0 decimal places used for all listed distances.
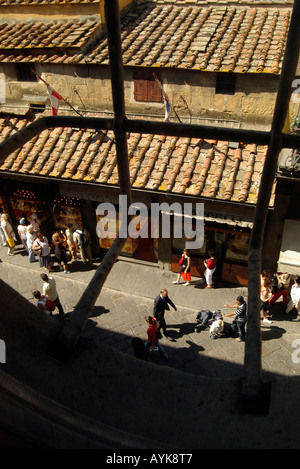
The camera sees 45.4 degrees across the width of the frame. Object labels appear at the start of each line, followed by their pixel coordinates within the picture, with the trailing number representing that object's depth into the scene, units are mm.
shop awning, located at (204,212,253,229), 8453
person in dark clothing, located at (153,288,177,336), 7965
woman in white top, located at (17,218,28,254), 10953
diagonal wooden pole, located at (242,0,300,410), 1551
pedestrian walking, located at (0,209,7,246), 11480
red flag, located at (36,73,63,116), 8648
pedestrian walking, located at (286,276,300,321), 8492
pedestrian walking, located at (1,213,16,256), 11211
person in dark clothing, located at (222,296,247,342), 7586
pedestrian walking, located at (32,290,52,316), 7798
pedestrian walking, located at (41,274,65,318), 8211
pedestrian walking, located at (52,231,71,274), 10173
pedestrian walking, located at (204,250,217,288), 9469
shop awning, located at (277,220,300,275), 8703
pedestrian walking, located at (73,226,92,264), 10477
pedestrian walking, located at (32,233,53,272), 10219
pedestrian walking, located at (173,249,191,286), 9594
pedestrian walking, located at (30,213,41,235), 11008
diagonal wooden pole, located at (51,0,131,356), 1800
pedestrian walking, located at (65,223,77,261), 10680
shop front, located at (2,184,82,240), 10656
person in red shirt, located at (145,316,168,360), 7184
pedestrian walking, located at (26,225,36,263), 10539
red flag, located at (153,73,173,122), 8086
